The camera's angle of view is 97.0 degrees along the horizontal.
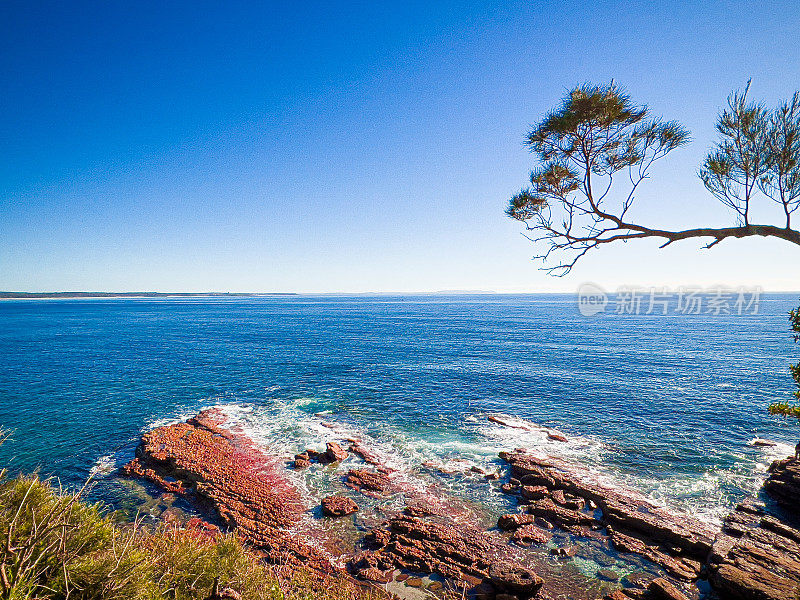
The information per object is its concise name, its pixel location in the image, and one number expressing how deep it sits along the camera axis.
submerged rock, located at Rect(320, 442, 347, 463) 22.66
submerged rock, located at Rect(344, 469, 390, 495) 19.56
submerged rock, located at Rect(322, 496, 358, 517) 17.36
